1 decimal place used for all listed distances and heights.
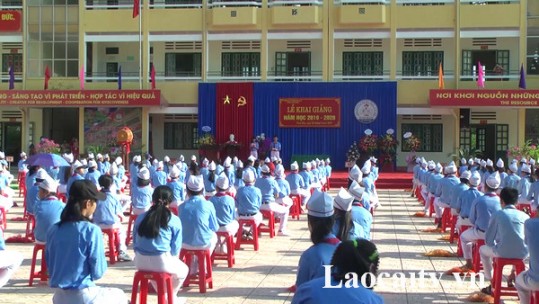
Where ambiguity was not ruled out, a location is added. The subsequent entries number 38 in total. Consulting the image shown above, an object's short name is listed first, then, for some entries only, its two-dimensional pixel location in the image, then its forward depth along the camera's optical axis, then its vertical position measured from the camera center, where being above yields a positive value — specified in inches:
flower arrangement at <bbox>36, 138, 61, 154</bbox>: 959.0 -7.1
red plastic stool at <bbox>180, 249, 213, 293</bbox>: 299.7 -54.9
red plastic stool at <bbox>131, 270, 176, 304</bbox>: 248.8 -51.1
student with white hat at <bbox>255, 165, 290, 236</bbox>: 483.8 -37.4
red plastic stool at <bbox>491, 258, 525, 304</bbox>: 269.1 -51.0
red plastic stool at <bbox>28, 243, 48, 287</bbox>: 314.7 -60.1
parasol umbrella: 502.0 -14.0
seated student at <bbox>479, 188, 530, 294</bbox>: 267.4 -33.3
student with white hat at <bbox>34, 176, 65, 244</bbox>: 308.7 -28.9
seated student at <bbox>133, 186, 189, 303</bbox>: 248.8 -35.6
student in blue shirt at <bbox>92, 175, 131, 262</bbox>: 360.3 -37.0
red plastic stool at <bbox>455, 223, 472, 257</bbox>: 377.6 -58.6
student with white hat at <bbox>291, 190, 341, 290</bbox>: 169.3 -24.3
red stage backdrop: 1119.0 +50.2
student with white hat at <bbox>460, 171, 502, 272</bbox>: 324.8 -30.7
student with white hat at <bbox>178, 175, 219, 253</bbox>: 300.5 -33.7
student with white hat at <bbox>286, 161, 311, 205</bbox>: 591.8 -34.4
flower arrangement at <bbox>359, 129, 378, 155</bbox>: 1058.7 +2.8
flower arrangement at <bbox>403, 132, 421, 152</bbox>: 1072.8 +5.1
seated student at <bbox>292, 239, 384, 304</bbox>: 115.1 -23.0
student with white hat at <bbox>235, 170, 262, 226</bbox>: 413.7 -35.1
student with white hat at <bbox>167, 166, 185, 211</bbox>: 459.5 -29.4
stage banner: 1098.1 +51.9
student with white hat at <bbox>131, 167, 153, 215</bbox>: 414.6 -33.5
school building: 1079.6 +143.4
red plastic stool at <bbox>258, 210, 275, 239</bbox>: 479.8 -54.6
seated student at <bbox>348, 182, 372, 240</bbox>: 272.5 -28.7
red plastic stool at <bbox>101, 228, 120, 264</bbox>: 364.2 -52.6
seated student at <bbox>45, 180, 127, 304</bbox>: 197.8 -33.2
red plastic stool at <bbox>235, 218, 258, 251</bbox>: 414.3 -53.1
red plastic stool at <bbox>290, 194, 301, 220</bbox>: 603.2 -55.7
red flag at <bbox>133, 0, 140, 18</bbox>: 1098.3 +217.4
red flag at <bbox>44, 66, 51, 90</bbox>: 1092.3 +105.1
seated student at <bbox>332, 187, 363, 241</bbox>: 209.8 -22.0
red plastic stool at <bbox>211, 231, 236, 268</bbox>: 359.9 -55.3
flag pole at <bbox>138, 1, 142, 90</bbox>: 1124.5 +172.2
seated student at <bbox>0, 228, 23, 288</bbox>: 237.0 -42.4
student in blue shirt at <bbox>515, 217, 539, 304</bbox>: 230.8 -41.7
